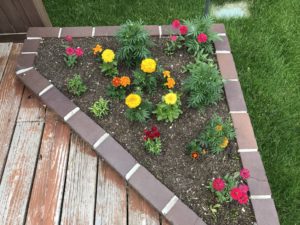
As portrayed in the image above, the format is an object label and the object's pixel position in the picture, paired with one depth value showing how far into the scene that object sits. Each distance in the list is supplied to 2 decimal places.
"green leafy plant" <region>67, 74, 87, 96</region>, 2.01
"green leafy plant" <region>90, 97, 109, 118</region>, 1.94
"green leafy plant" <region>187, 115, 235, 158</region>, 1.74
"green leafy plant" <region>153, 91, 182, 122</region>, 1.86
